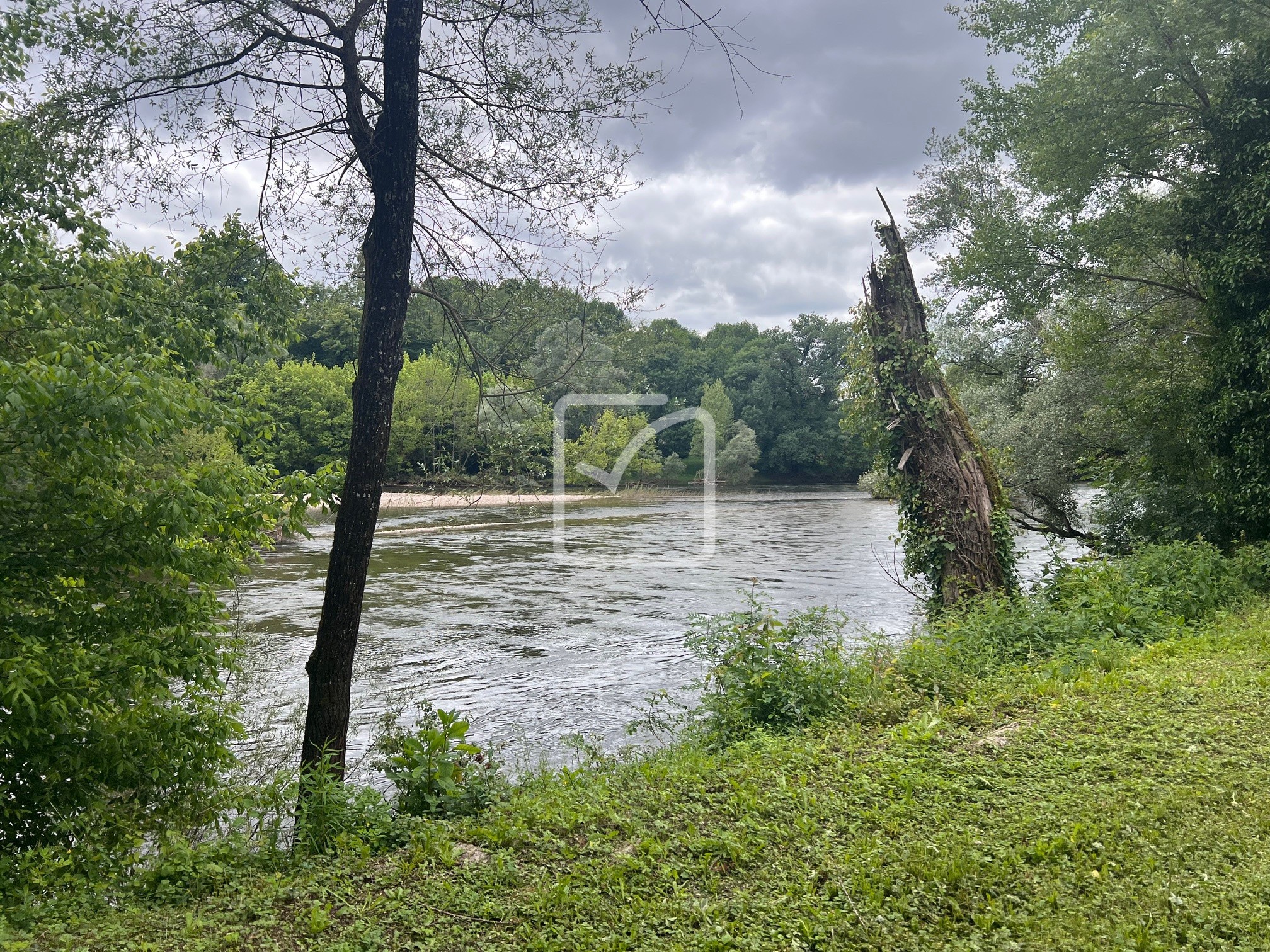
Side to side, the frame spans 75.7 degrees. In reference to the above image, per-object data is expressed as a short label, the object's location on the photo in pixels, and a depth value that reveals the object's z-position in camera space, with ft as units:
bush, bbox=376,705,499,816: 17.97
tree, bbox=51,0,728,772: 19.79
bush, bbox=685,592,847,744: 22.44
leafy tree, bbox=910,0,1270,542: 39.24
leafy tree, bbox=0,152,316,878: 14.70
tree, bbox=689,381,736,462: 245.04
